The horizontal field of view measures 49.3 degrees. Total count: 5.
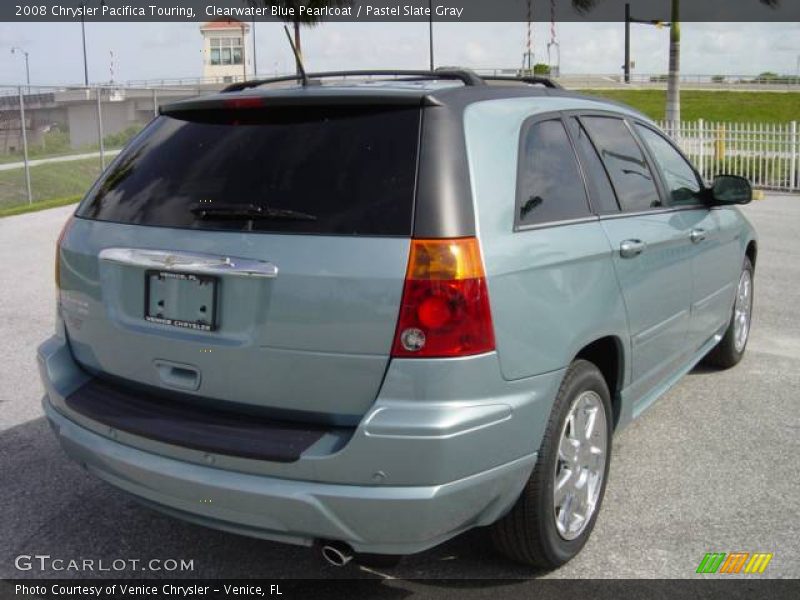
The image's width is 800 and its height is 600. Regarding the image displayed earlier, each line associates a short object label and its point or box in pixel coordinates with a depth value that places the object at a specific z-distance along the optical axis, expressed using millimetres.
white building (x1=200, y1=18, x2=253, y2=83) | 65438
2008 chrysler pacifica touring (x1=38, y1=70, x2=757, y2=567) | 2648
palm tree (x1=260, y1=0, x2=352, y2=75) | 28203
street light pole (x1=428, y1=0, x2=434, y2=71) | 43066
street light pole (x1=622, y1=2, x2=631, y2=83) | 68475
